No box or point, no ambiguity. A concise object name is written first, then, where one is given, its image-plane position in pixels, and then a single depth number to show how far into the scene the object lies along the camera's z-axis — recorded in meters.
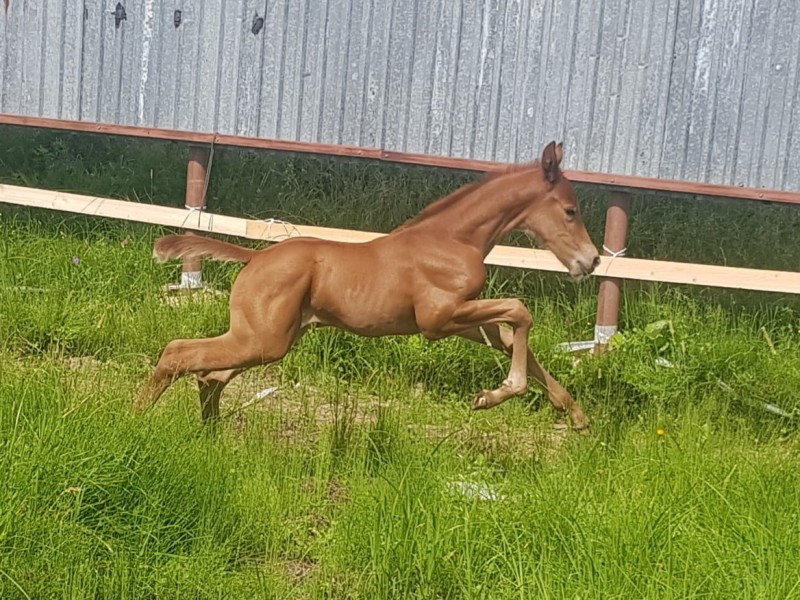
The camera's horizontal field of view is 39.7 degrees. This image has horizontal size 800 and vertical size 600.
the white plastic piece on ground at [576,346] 8.48
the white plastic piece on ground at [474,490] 5.25
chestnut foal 6.25
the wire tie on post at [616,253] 8.85
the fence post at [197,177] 9.76
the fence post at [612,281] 8.79
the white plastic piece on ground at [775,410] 7.49
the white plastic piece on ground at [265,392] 7.50
